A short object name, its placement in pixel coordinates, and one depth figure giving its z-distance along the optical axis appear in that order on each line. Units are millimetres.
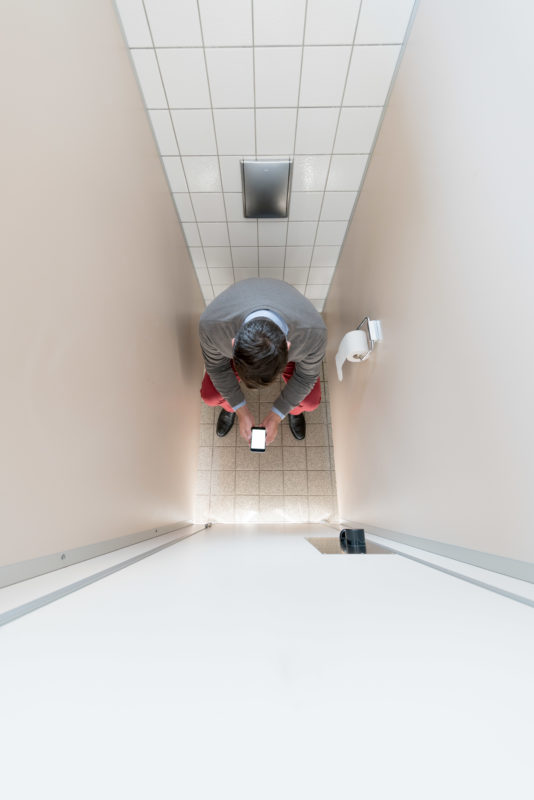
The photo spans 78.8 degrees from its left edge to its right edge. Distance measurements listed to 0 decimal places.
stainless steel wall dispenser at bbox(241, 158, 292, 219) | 1804
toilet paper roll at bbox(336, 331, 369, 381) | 1725
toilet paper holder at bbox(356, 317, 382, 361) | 1596
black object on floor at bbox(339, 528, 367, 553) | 912
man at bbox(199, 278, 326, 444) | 1274
